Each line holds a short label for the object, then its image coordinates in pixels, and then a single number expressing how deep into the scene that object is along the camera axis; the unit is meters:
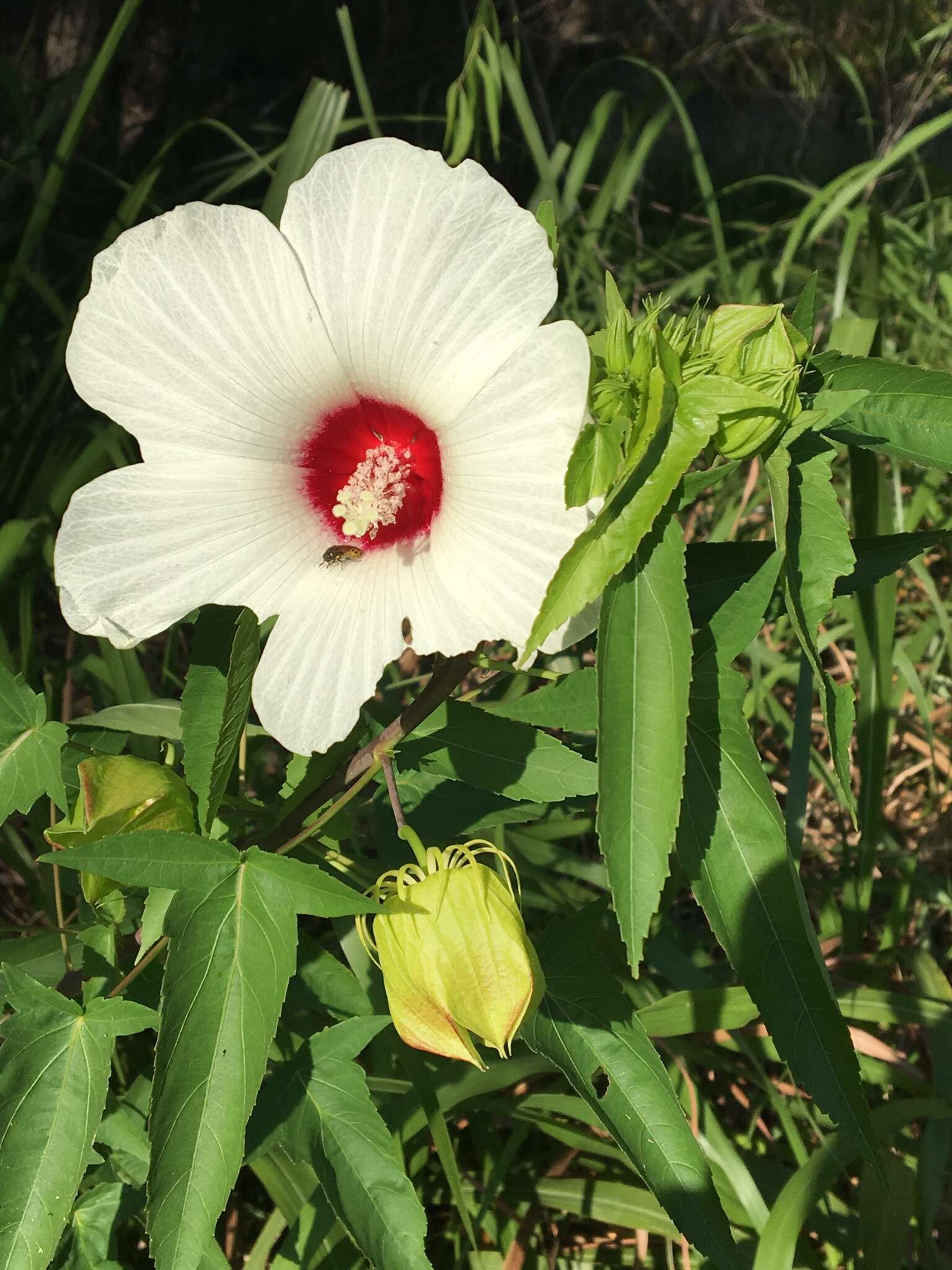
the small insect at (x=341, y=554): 0.26
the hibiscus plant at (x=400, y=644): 0.22
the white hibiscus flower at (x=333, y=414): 0.22
